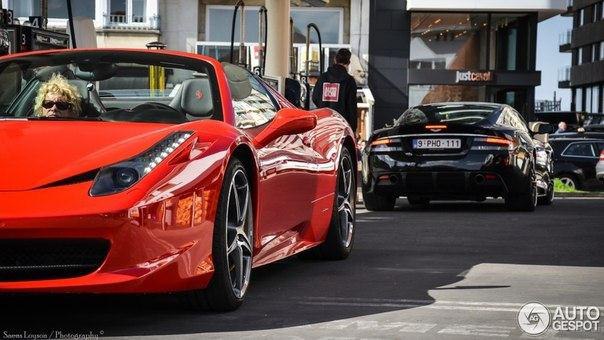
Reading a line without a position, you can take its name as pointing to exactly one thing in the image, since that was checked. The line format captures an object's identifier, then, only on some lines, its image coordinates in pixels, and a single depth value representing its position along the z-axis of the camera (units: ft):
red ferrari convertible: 20.12
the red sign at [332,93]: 53.78
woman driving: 24.99
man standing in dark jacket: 53.88
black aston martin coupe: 53.47
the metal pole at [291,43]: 80.30
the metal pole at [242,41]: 63.77
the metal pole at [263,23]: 57.31
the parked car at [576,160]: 107.55
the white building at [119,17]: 144.56
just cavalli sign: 150.51
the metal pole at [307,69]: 47.29
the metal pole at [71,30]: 48.53
